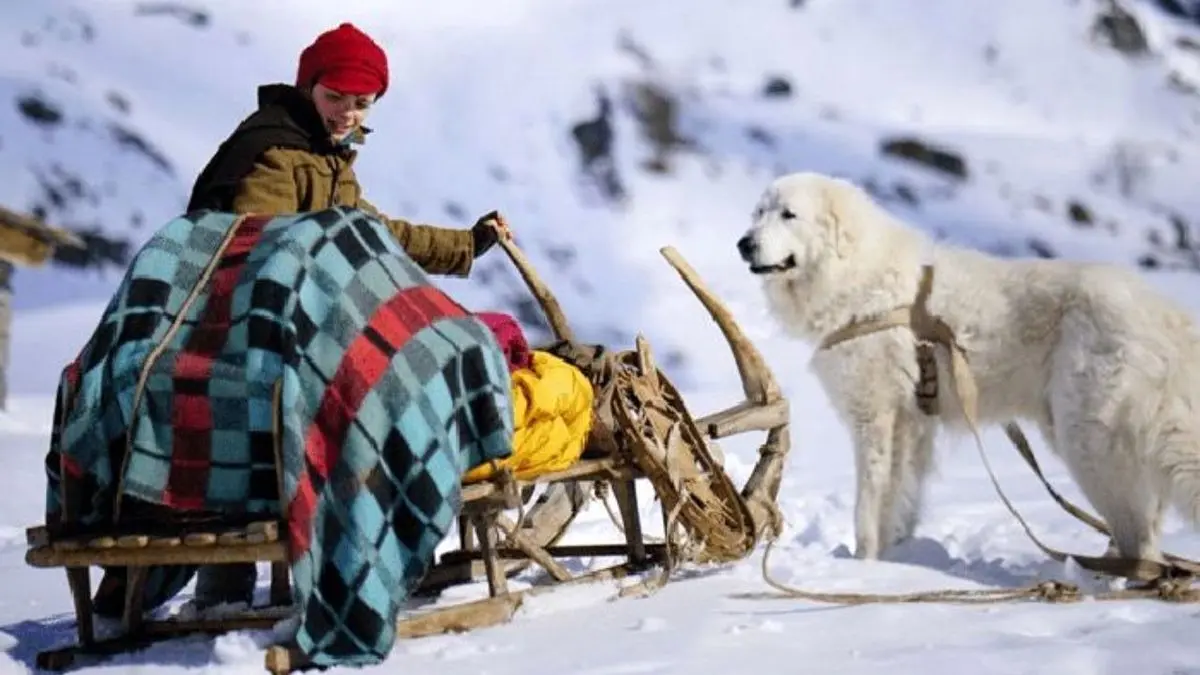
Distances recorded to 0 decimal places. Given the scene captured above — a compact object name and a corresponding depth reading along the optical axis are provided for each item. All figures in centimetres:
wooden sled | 679
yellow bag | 777
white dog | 945
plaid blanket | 664
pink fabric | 810
